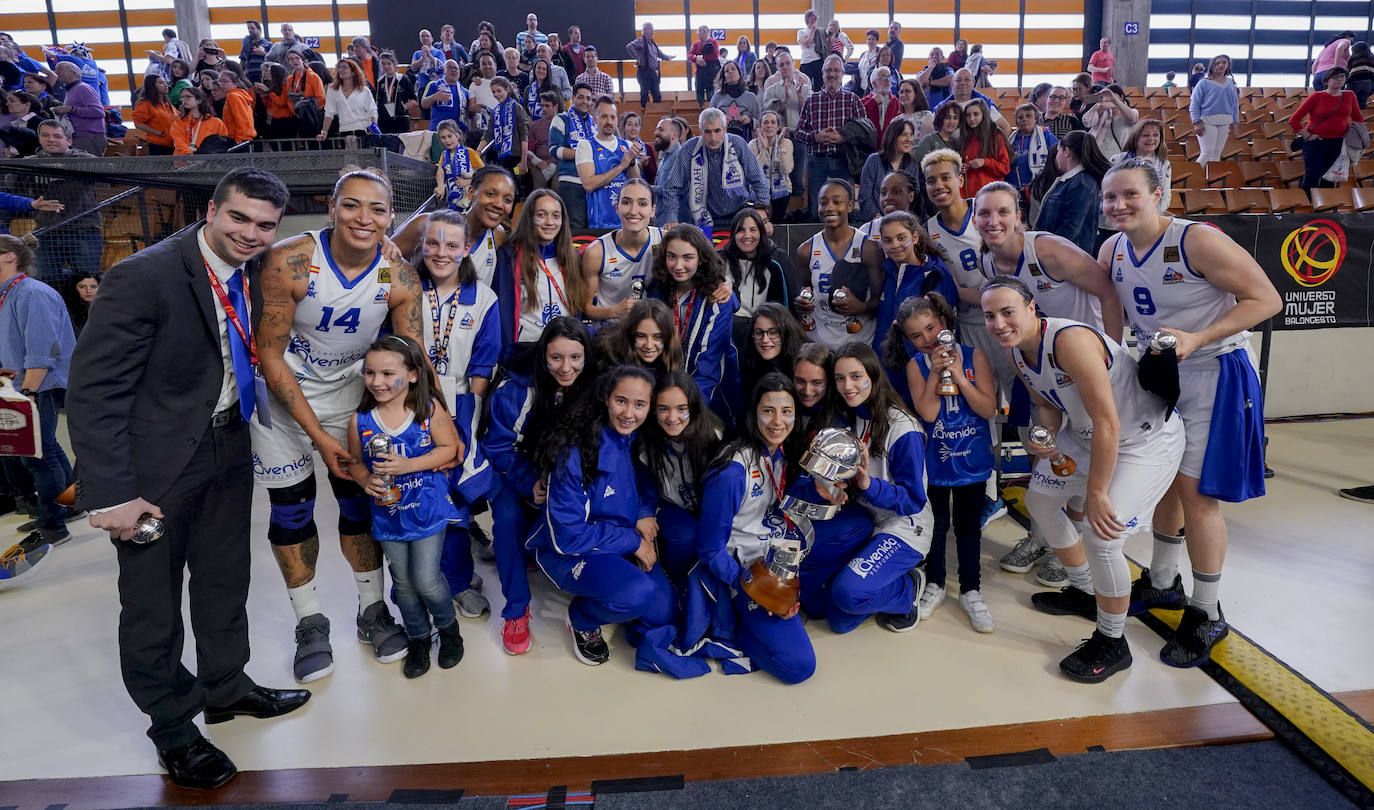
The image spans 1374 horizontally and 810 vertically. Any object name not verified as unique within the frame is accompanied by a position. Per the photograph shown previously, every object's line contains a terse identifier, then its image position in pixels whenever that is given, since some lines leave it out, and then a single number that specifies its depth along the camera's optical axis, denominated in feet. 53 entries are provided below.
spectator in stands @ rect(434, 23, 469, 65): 38.83
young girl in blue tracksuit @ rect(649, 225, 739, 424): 11.98
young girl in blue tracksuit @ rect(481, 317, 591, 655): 10.59
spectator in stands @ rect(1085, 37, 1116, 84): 41.96
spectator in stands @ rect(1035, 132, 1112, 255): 13.85
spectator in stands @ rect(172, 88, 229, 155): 27.45
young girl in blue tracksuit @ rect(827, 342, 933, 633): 10.43
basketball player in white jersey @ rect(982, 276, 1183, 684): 8.86
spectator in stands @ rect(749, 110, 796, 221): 22.17
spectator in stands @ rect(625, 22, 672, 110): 40.83
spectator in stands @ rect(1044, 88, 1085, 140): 23.77
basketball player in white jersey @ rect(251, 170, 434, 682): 9.32
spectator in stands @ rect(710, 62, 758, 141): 27.45
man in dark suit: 7.05
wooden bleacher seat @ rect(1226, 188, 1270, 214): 26.99
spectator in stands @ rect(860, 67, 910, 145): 25.09
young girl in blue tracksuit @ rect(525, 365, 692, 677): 9.96
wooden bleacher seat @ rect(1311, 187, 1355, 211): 25.64
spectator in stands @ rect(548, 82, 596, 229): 19.47
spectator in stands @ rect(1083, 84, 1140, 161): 22.27
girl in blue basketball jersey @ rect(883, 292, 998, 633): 11.01
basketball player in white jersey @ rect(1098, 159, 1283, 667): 9.25
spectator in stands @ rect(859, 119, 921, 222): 18.32
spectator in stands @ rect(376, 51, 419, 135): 31.32
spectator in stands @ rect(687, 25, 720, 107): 35.63
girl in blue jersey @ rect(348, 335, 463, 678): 9.40
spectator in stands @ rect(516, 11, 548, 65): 37.04
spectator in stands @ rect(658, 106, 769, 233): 18.70
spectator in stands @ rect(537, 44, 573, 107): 31.65
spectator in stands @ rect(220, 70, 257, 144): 27.32
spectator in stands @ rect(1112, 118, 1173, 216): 16.62
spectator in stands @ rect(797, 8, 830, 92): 33.22
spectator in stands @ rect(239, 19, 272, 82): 37.19
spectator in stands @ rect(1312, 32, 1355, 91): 31.96
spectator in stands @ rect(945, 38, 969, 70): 38.37
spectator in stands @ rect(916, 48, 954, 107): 28.81
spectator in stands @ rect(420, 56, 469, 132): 28.55
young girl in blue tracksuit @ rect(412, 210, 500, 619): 10.64
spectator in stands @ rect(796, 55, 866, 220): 22.27
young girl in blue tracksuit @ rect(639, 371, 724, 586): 10.28
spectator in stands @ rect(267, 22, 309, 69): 33.63
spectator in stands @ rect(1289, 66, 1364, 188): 27.17
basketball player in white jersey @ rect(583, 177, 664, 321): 12.57
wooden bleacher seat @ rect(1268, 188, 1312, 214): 26.25
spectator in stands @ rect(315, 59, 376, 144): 26.84
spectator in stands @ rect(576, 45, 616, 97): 31.76
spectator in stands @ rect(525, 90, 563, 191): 22.02
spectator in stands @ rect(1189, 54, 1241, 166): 33.50
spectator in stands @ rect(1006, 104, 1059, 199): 20.89
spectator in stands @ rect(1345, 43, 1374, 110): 29.50
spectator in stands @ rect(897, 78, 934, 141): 21.75
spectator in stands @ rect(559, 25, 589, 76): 36.96
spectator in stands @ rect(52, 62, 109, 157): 29.58
